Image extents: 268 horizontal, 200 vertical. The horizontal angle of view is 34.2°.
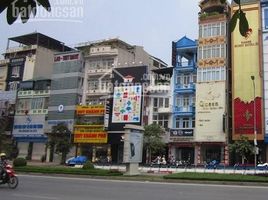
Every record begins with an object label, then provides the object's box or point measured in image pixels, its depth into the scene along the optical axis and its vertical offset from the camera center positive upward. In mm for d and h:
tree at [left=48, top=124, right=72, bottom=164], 50284 +3130
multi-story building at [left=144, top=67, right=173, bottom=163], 52600 +8347
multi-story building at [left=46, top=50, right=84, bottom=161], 57562 +10337
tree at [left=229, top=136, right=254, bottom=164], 44125 +2911
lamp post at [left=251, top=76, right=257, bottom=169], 44812 +6798
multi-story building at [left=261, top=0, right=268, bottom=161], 46875 +13678
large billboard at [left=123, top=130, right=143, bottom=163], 30156 +1679
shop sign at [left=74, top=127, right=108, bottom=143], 54219 +4178
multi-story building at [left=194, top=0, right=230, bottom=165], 48662 +9739
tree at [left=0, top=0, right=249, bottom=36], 2395 +880
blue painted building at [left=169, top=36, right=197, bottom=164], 50281 +8533
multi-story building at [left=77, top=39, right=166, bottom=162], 54628 +12423
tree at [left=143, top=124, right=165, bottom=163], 48219 +3600
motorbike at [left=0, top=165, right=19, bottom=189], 16469 -530
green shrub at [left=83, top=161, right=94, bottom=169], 31267 +190
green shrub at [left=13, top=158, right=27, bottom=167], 34156 +221
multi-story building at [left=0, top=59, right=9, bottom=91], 65544 +13583
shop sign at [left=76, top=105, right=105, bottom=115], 55300 +7457
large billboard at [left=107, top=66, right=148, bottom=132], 53281 +8866
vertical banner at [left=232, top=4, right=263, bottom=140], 47406 +10336
